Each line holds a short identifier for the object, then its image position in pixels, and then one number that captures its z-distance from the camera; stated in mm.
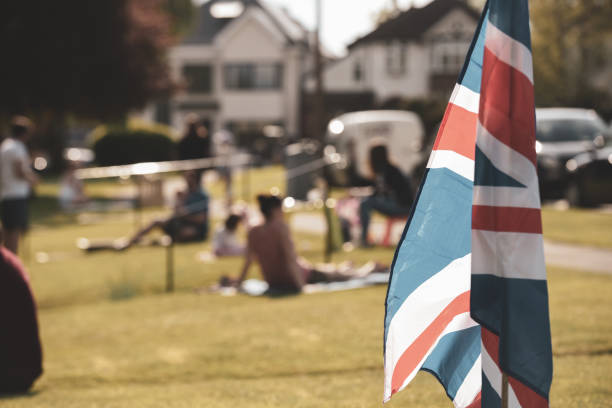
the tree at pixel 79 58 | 27516
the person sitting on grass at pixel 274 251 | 9211
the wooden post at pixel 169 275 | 10217
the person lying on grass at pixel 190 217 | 14344
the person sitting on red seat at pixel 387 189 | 12688
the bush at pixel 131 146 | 40531
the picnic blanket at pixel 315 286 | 9500
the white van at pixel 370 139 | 26797
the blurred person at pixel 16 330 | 5840
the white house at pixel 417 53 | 56031
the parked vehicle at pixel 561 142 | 18953
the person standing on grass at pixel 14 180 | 11555
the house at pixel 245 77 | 57812
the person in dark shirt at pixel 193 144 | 17250
